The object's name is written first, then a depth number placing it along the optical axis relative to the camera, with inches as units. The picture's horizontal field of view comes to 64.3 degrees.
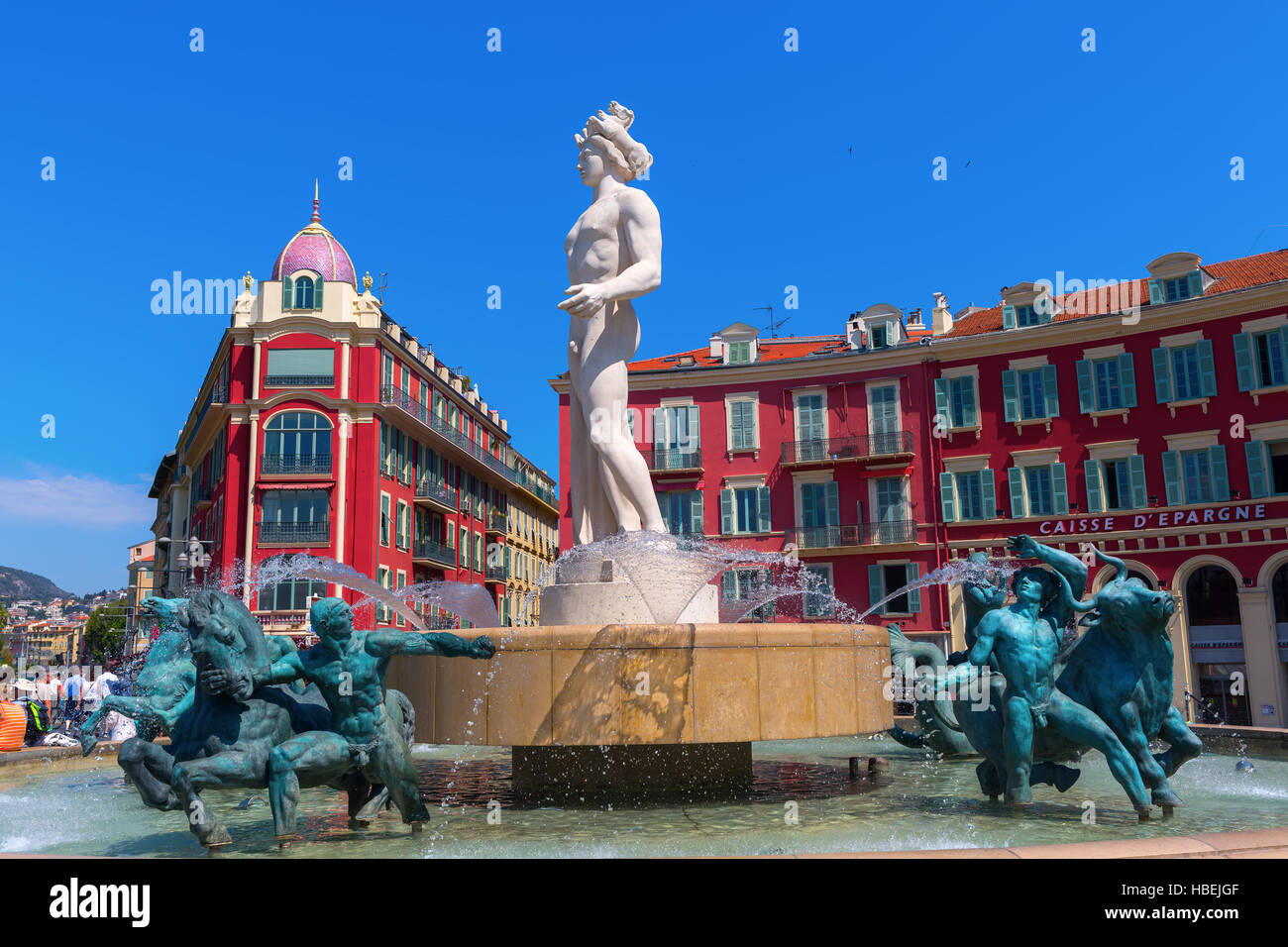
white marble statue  355.6
